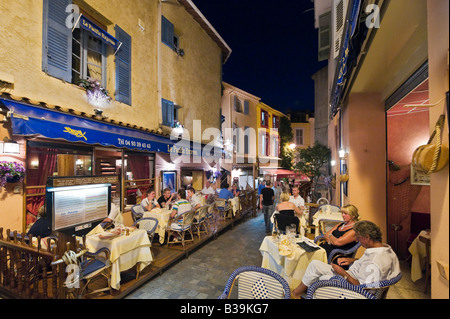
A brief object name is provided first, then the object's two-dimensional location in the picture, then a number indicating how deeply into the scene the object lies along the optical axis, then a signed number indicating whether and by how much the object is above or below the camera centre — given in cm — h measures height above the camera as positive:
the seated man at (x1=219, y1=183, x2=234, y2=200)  880 -128
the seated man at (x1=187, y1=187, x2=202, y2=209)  743 -129
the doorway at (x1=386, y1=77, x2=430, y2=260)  509 -47
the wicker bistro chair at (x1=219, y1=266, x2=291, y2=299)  234 -140
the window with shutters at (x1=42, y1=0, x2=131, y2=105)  505 +322
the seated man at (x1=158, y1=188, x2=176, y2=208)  700 -114
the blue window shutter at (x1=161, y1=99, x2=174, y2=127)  909 +233
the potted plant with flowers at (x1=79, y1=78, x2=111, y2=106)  584 +213
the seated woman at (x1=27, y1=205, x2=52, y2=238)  381 -117
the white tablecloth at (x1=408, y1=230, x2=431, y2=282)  399 -179
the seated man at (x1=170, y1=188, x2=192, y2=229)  594 -135
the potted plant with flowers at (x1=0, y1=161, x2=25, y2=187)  380 -14
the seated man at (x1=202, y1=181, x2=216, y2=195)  996 -129
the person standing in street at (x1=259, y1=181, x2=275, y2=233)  797 -141
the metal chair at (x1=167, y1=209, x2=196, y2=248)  584 -176
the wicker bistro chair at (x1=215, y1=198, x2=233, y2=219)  858 -177
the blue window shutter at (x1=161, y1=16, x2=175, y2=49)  904 +587
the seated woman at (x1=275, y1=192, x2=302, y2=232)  473 -123
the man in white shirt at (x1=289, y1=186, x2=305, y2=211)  615 -111
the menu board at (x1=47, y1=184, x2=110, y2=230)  373 -79
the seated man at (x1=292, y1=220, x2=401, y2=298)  244 -124
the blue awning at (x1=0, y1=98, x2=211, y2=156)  407 +88
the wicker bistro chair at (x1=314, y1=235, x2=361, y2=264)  353 -153
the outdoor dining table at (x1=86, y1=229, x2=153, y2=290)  365 -161
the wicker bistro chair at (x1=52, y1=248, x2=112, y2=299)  286 -168
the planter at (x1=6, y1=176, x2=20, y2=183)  389 -27
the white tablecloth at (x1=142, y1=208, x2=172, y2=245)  583 -154
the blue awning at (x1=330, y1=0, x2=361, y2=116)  259 +177
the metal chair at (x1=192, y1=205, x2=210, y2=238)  656 -168
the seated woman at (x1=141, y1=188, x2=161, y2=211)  639 -120
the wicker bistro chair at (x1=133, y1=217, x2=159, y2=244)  509 -152
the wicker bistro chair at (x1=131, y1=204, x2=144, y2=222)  655 -147
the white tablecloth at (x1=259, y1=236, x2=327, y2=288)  339 -161
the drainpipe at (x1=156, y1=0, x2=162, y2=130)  877 +420
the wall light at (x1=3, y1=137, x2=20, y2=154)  386 +34
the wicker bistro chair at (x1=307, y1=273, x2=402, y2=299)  204 -131
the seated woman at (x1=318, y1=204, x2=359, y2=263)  357 -126
